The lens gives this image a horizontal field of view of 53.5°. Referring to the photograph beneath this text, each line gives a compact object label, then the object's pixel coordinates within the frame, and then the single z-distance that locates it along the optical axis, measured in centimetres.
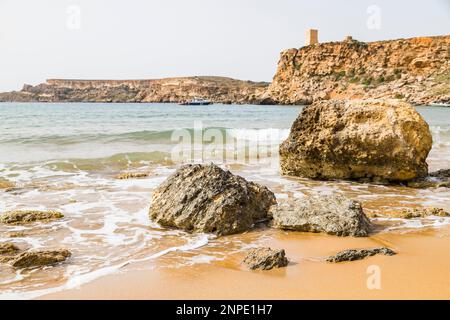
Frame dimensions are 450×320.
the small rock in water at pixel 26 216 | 541
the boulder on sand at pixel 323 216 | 482
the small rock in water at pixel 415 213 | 559
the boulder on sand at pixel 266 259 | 379
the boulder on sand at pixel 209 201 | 504
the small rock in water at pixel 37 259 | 394
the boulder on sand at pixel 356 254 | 396
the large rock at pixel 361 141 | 775
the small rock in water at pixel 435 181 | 774
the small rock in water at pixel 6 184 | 783
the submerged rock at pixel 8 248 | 428
